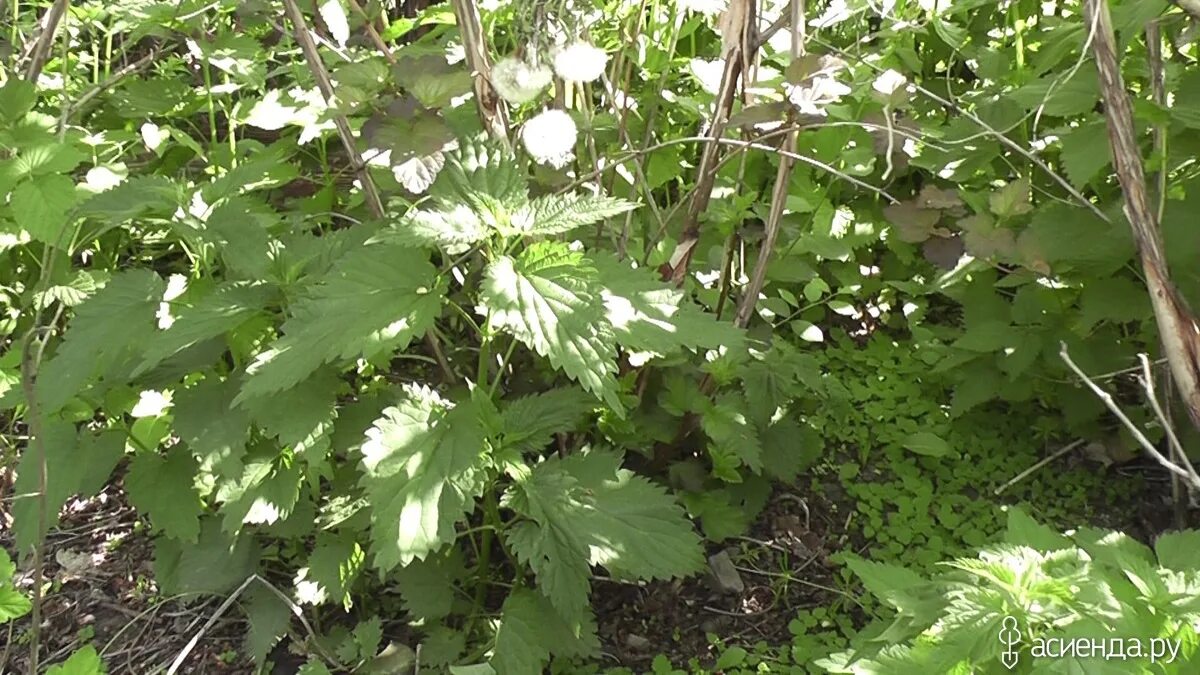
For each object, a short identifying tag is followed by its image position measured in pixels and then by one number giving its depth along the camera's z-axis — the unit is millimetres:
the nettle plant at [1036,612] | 700
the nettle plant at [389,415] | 786
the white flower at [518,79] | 859
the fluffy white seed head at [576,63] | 864
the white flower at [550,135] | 876
